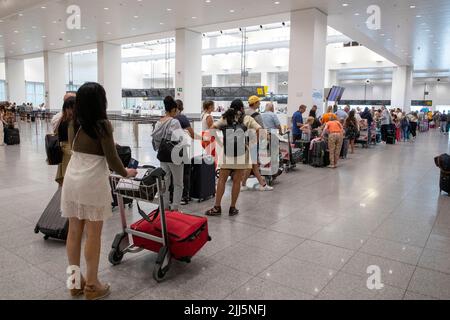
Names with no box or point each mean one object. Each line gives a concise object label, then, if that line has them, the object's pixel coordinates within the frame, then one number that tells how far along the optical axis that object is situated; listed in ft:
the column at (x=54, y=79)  89.51
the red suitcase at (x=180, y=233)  9.91
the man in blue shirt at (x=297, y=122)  33.60
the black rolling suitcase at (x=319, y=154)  29.81
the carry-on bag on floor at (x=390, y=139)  50.80
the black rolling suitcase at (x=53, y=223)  11.99
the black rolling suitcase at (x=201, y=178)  17.90
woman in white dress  7.75
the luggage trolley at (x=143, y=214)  9.25
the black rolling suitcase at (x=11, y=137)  38.99
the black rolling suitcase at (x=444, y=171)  19.88
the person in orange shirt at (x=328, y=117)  31.01
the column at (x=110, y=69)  75.05
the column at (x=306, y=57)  43.50
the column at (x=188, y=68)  59.31
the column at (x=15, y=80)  106.11
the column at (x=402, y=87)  89.66
